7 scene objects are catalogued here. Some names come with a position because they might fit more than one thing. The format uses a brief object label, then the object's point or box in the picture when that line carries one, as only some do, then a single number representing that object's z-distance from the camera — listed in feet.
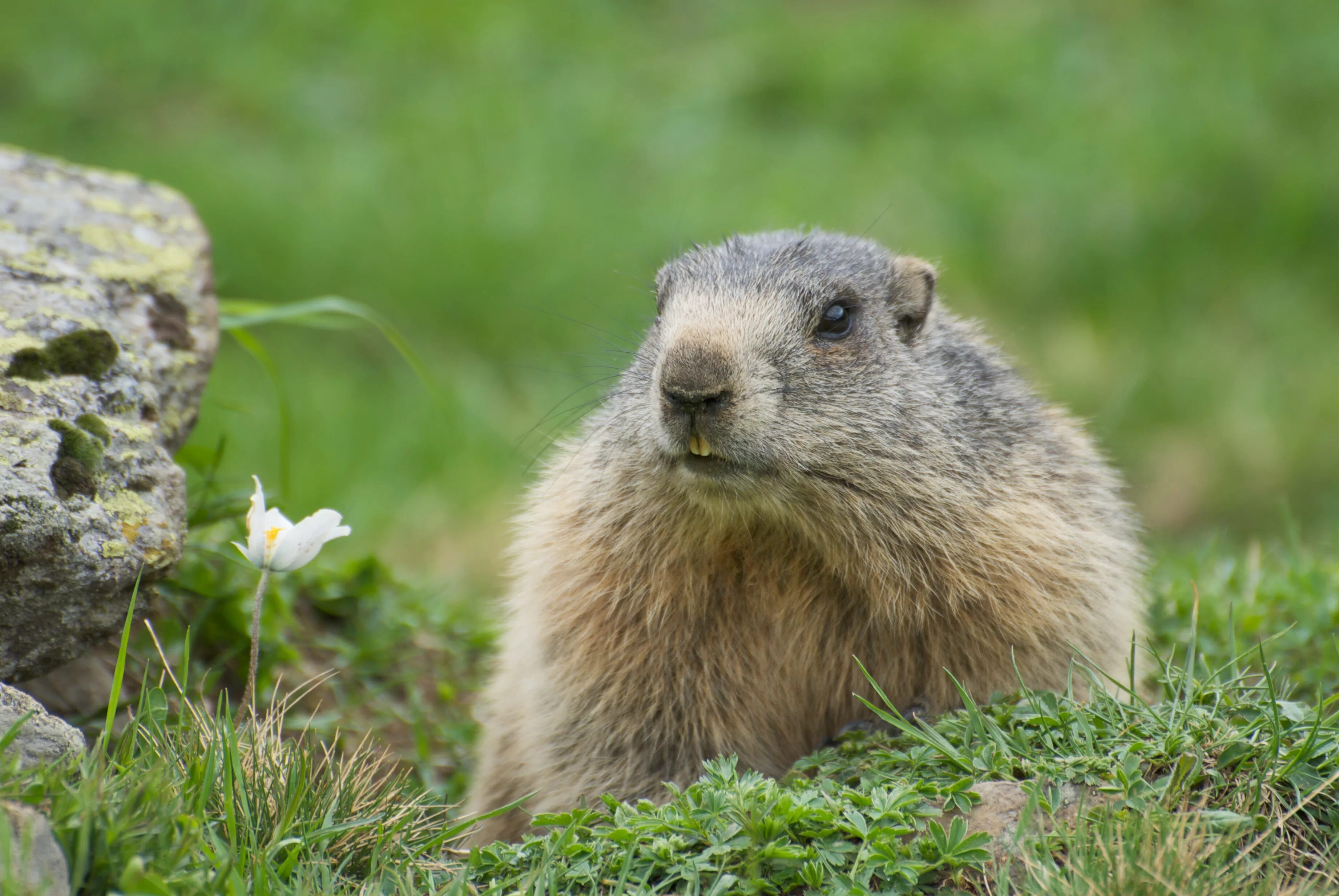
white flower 21.40
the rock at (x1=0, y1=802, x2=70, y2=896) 14.57
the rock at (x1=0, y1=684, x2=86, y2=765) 18.04
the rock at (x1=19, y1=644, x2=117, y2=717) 24.31
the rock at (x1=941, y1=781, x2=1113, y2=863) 18.80
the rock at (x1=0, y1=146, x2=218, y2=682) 20.58
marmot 24.50
